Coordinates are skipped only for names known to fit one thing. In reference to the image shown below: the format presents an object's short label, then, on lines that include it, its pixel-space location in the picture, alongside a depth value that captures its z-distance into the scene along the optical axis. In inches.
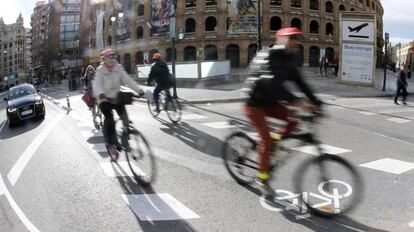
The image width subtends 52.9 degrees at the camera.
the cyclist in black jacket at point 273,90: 187.6
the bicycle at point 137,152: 248.4
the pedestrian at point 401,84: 680.4
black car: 577.9
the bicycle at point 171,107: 468.1
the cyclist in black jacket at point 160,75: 479.8
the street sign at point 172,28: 675.7
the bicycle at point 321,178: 187.0
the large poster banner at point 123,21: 2328.1
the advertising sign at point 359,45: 876.6
